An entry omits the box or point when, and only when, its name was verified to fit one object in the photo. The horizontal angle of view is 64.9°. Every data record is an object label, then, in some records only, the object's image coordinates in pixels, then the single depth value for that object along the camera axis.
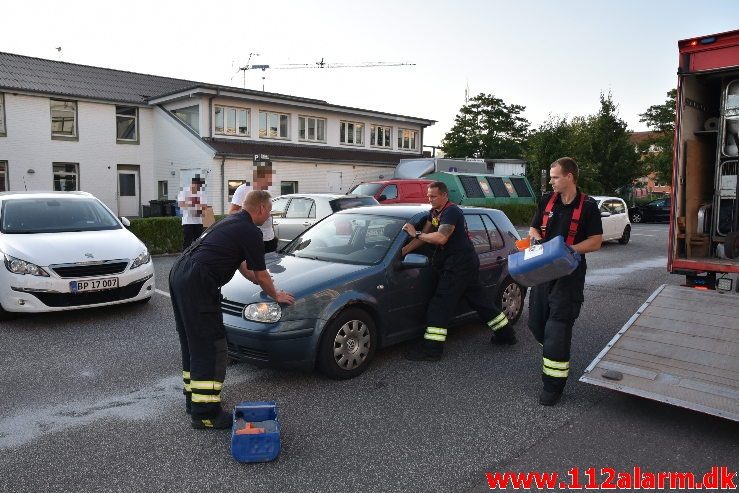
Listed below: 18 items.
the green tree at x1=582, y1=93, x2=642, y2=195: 34.03
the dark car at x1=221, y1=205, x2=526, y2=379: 4.70
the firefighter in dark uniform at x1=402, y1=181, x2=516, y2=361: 5.51
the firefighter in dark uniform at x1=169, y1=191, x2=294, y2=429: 3.89
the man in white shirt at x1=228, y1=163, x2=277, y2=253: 5.92
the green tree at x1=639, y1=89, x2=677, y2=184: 45.72
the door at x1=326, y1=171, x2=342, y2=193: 29.00
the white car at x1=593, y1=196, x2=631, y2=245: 17.09
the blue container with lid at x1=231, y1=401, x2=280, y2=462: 3.53
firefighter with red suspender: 4.50
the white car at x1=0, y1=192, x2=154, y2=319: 6.52
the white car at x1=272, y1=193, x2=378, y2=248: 11.96
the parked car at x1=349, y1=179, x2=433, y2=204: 16.58
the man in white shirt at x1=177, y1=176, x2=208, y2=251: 9.62
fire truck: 4.25
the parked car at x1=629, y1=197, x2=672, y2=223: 29.55
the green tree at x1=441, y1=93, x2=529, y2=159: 58.75
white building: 23.86
